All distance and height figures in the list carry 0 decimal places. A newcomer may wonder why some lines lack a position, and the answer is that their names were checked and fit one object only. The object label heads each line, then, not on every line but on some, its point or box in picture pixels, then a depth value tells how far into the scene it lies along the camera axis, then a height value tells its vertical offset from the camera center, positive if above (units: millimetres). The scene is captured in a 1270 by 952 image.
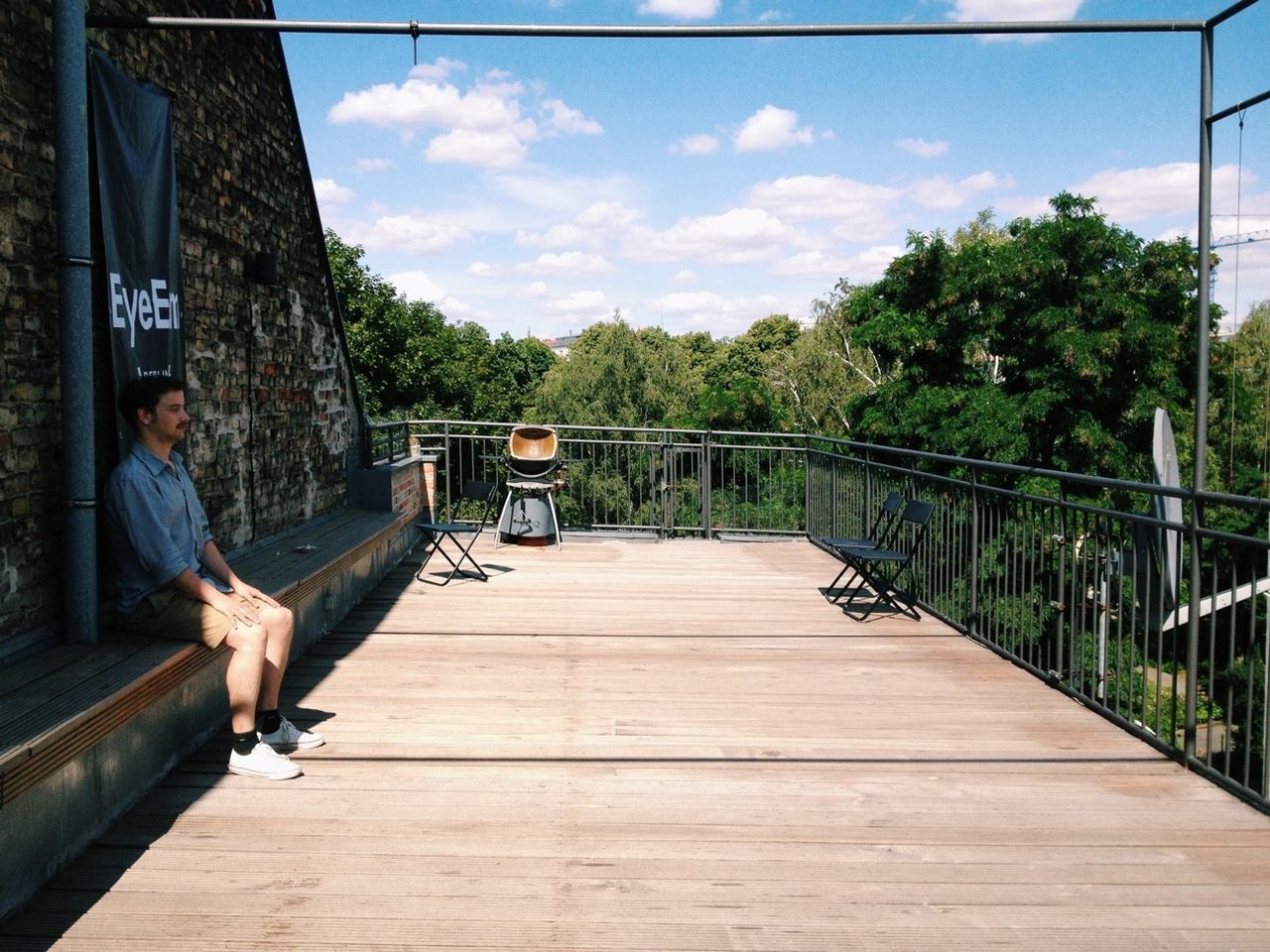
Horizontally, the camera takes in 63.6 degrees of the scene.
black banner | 4133 +882
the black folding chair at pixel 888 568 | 6641 -1082
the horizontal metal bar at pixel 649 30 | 4523 +1769
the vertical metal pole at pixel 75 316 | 3699 +399
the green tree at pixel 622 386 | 47531 +1646
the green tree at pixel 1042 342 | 21531 +1687
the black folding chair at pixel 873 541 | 7111 -873
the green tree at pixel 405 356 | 48125 +3259
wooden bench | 2719 -958
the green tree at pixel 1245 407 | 24188 +289
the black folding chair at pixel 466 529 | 8219 -826
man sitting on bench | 3809 -645
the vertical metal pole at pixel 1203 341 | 3842 +609
